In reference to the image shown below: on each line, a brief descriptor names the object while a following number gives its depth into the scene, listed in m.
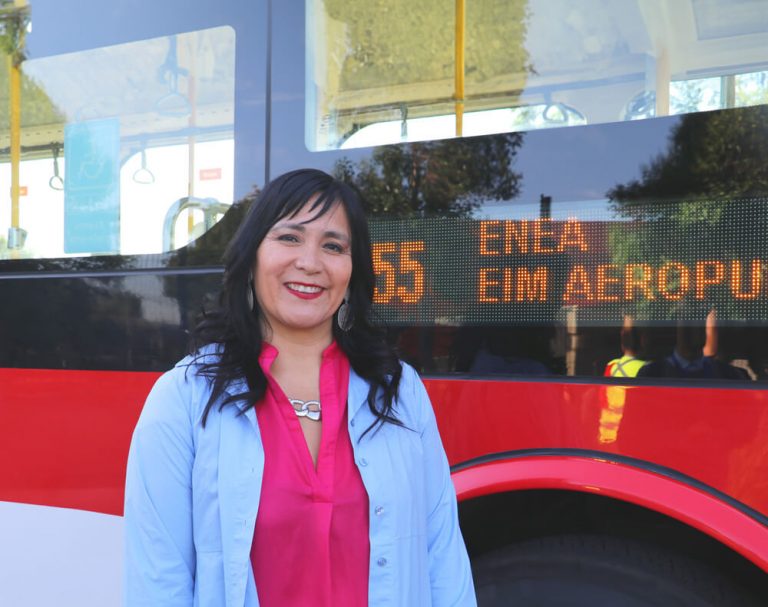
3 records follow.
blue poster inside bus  2.69
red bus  1.99
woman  1.43
